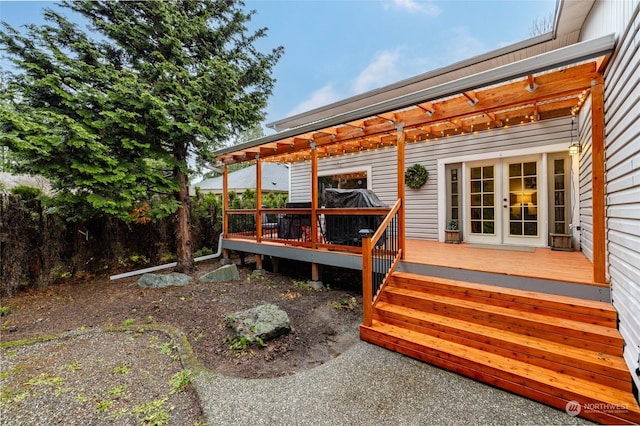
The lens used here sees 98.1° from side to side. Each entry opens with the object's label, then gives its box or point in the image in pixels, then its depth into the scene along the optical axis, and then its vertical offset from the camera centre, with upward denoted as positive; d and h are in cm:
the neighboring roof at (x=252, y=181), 1553 +203
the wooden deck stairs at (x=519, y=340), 220 -126
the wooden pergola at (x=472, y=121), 287 +148
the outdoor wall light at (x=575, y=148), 483 +112
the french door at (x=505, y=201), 556 +25
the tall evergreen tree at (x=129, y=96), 463 +225
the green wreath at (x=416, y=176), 687 +95
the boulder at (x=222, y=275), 601 -134
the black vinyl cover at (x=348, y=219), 529 -10
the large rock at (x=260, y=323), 347 -143
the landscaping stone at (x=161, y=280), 560 -134
